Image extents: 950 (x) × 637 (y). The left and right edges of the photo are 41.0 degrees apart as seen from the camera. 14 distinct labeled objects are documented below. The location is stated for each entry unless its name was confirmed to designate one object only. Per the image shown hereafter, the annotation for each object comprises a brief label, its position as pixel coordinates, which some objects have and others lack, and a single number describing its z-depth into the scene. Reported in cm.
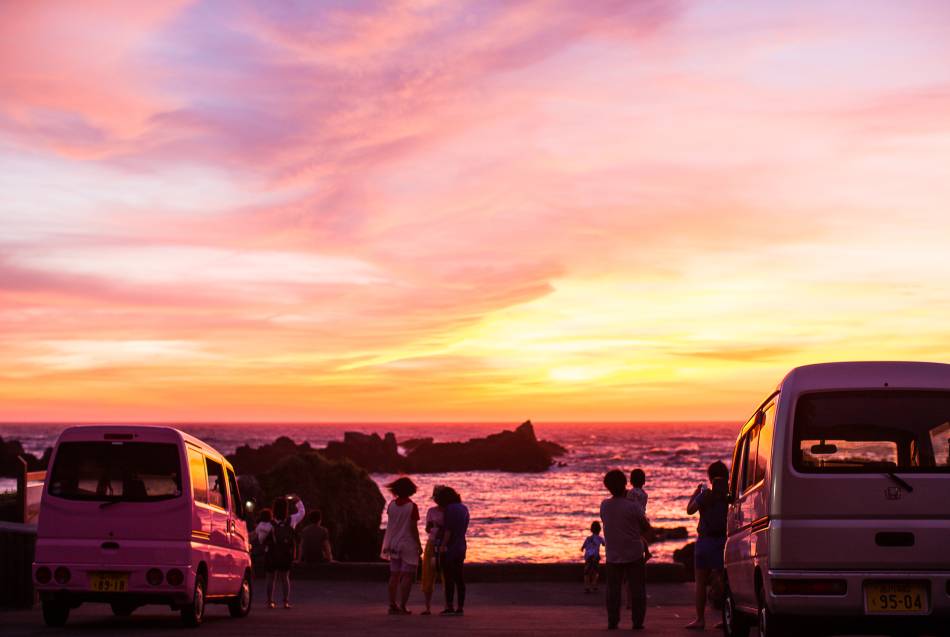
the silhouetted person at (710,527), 1545
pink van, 1466
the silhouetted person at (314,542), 2600
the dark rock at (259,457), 10620
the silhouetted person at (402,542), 1827
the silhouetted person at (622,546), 1588
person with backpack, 2009
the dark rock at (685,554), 3430
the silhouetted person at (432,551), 1875
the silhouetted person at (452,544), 1864
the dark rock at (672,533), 6378
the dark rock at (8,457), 11029
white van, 993
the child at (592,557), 2267
